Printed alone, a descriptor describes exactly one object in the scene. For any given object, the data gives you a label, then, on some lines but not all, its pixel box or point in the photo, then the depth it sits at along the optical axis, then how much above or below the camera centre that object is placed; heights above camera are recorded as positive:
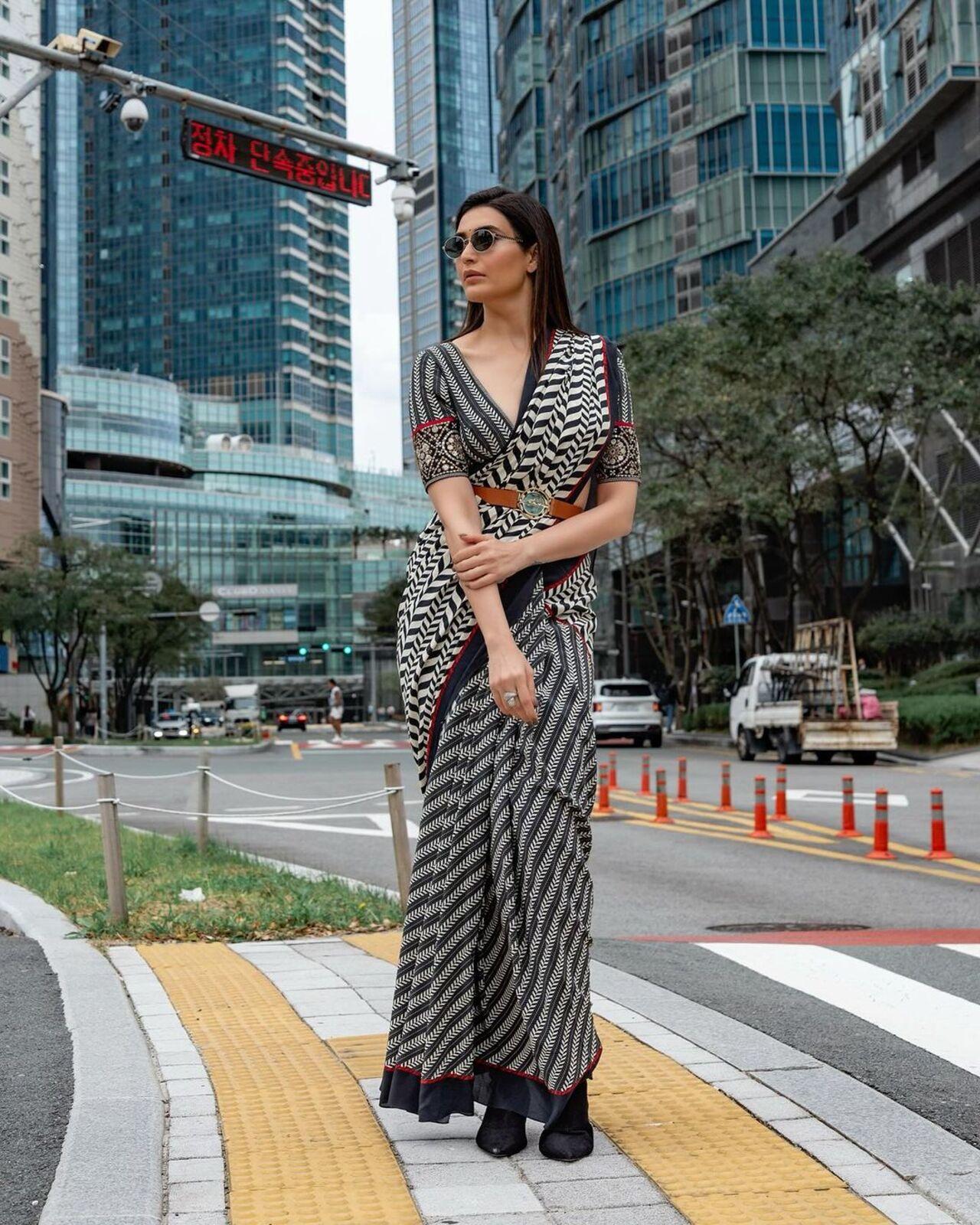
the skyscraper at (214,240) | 172.00 +52.79
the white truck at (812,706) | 25.86 -0.19
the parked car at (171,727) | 79.19 -0.90
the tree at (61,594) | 51.75 +3.89
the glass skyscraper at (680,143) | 71.00 +26.11
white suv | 37.09 -0.27
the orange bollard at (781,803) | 15.48 -1.06
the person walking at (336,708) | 45.88 -0.07
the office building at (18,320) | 82.12 +20.84
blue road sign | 38.09 +2.02
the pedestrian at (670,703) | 56.16 -0.16
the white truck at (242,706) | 76.38 +0.10
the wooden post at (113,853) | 7.41 -0.68
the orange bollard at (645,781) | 19.21 -1.02
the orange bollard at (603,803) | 16.67 -1.14
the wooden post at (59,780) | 16.52 -0.72
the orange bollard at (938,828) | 11.81 -1.02
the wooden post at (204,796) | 11.11 -0.62
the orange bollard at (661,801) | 15.52 -1.01
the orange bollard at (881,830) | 11.80 -1.02
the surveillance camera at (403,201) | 15.12 +4.83
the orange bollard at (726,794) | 16.75 -1.03
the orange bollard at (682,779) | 17.36 -0.93
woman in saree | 3.45 +0.02
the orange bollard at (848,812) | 13.56 -1.01
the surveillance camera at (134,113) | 13.76 +5.24
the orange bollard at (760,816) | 13.62 -1.04
